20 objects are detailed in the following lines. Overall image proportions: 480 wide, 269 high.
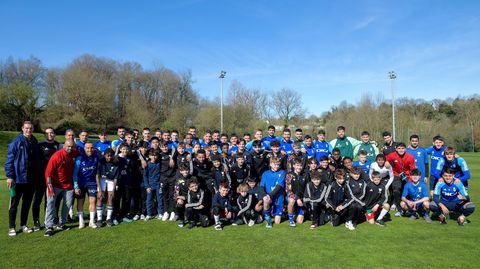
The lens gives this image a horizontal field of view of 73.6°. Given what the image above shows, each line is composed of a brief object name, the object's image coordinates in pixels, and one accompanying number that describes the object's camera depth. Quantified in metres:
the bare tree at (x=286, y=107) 47.72
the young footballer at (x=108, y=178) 6.50
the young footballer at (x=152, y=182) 7.09
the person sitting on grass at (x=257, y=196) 6.75
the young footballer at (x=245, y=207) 6.64
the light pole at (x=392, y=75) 26.59
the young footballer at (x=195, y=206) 6.44
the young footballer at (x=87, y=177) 6.21
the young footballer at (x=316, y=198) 6.44
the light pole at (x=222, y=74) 27.62
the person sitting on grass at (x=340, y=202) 6.38
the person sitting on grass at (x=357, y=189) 6.39
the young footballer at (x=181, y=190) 6.50
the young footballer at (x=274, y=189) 6.64
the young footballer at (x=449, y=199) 6.61
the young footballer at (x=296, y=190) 6.64
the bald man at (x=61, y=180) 5.79
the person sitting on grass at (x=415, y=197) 6.94
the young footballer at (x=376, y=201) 6.59
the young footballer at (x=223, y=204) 6.50
